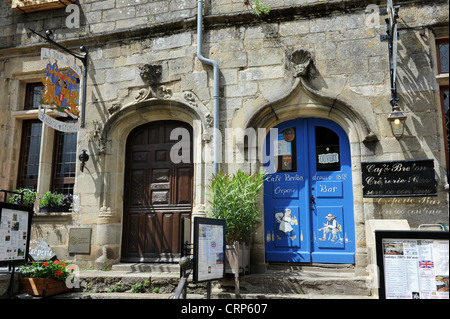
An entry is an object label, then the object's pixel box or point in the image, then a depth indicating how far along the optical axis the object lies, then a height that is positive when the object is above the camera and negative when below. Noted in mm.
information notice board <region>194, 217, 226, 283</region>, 3834 -215
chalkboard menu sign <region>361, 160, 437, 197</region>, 5148 +642
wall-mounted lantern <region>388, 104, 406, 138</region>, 5137 +1391
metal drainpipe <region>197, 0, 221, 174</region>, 5941 +2232
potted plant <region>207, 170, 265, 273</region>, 5004 +222
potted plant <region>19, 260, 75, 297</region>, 4973 -645
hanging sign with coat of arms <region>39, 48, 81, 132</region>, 6086 +2126
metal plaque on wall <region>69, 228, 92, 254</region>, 6383 -210
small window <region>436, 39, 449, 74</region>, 5621 +2426
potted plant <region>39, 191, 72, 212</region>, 6680 +390
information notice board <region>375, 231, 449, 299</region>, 2211 -197
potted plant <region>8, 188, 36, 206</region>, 6891 +486
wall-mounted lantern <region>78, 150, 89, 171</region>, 6613 +1124
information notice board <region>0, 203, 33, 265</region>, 4738 -68
